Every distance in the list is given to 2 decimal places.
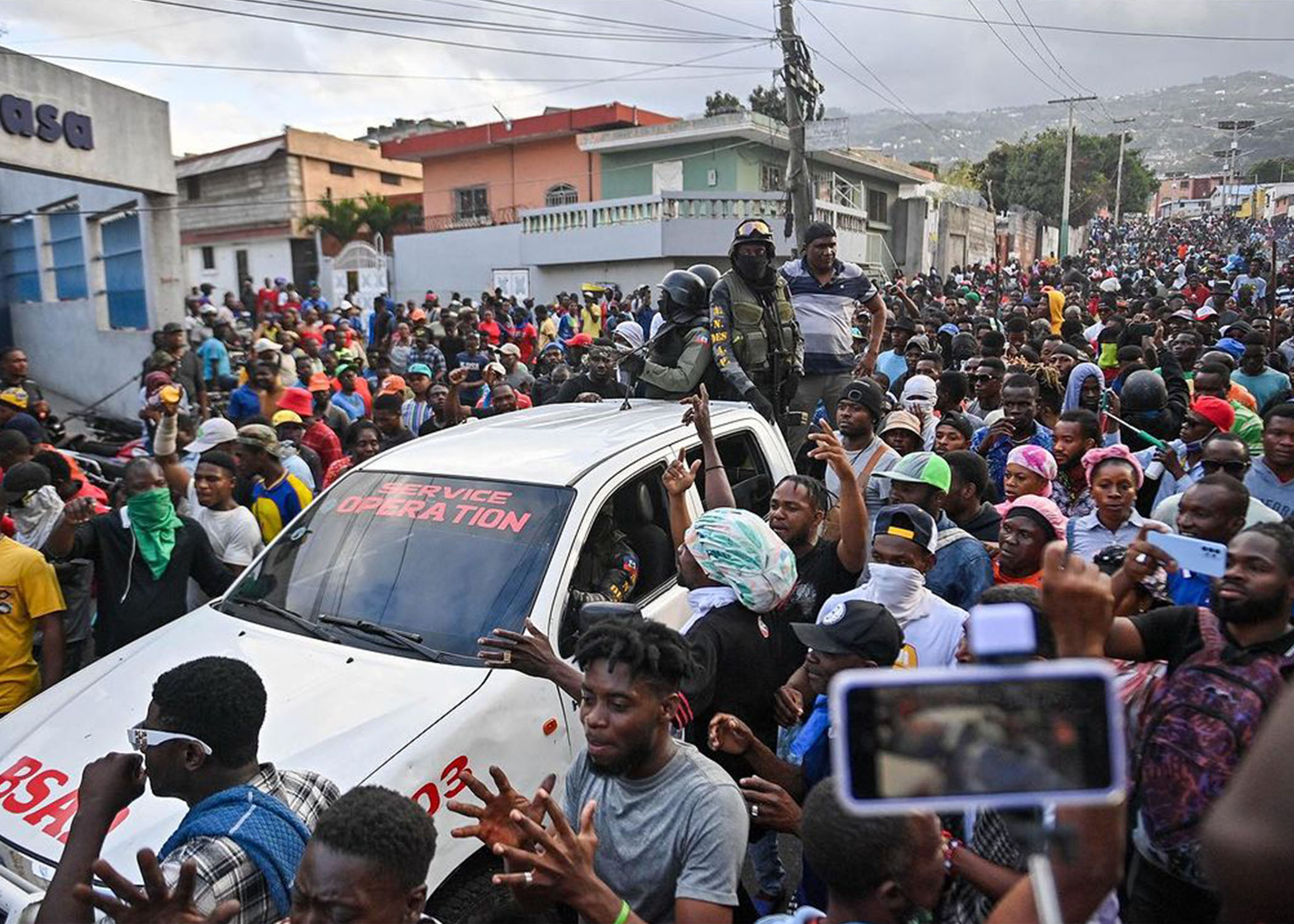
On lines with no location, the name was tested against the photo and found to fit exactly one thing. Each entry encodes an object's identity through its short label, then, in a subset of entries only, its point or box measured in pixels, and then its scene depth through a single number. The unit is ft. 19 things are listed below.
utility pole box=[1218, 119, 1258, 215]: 166.99
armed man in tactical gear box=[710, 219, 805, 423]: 19.60
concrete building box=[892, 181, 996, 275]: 123.65
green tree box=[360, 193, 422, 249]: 106.52
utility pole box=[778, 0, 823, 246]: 49.90
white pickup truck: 8.91
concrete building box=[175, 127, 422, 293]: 110.42
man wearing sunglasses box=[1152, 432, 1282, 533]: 13.84
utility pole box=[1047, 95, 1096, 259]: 134.76
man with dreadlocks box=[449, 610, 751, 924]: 6.77
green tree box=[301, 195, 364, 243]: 104.73
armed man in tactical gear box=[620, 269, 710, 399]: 19.81
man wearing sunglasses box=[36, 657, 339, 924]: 6.27
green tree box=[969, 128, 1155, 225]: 189.78
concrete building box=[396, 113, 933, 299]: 75.56
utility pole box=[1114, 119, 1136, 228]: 196.85
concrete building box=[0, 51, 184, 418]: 37.83
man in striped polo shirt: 23.15
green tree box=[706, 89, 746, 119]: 149.16
